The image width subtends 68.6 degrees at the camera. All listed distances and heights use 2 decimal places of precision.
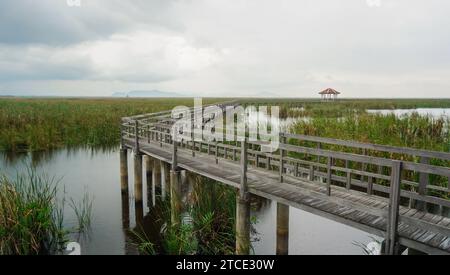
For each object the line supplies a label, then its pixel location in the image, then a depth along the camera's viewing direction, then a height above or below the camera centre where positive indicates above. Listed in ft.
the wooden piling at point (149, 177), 43.57 -9.76
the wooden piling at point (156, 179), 43.48 -10.17
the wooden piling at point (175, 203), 28.62 -8.65
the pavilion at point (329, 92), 223.51 +8.42
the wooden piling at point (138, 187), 39.80 -10.03
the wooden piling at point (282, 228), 26.32 -9.83
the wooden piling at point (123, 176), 43.45 -9.40
